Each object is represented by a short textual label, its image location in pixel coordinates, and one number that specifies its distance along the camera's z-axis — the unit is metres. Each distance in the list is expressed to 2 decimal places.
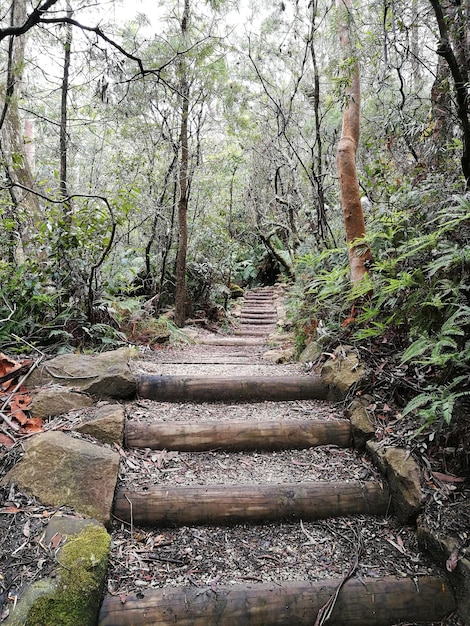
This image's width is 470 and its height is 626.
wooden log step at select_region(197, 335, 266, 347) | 6.98
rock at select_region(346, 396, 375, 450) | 2.59
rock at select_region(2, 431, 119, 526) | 1.97
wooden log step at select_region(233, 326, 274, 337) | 8.98
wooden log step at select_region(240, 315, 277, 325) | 10.34
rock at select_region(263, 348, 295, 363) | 4.73
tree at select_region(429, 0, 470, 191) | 2.43
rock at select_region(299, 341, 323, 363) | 3.78
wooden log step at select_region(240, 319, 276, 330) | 9.98
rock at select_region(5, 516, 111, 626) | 1.48
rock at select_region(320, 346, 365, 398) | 3.00
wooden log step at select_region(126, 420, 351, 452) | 2.62
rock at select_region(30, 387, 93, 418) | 2.60
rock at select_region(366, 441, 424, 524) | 2.06
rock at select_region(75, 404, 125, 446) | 2.46
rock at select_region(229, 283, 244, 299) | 12.56
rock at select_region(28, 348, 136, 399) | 2.89
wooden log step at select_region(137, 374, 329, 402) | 3.16
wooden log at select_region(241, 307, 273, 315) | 11.10
